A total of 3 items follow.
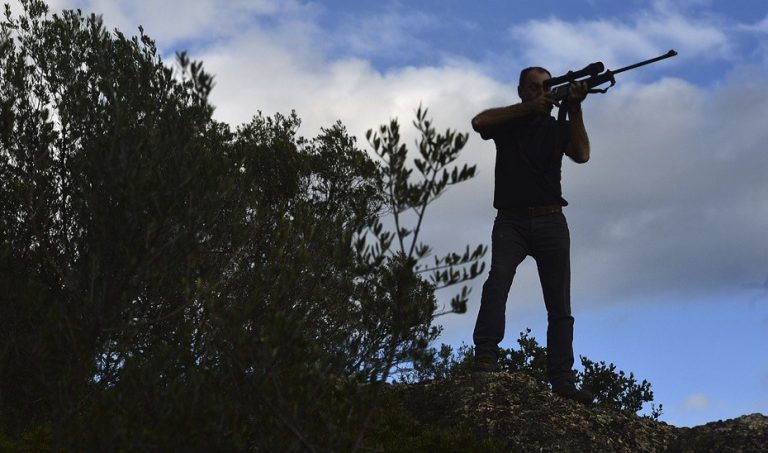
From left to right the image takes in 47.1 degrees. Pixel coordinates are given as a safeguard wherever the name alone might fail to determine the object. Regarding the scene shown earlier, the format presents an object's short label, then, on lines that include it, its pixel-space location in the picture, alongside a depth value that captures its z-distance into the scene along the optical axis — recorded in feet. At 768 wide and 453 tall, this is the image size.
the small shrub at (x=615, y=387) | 73.77
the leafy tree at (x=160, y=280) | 21.97
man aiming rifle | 35.47
